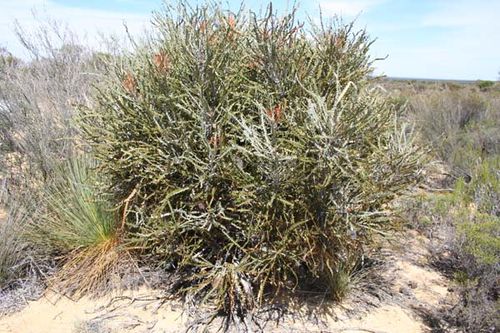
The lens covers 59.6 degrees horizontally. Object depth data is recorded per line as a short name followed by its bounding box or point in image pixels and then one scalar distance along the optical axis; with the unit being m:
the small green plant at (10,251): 4.05
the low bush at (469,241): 3.36
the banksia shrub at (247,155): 3.36
